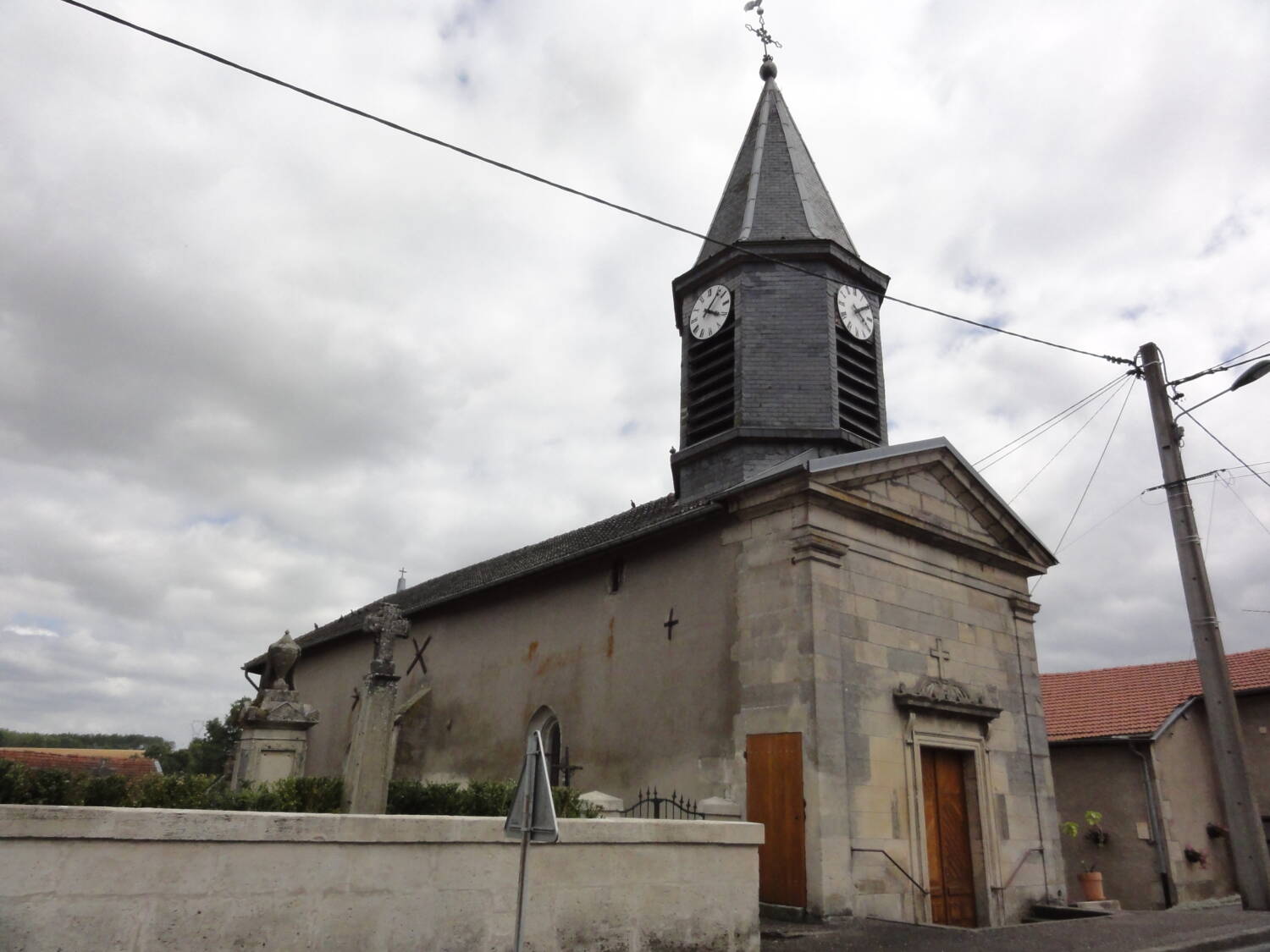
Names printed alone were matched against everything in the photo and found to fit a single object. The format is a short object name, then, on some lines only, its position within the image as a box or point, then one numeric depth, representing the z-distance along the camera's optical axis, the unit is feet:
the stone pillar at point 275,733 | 35.81
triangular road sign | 17.30
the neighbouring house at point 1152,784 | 54.85
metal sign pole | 16.53
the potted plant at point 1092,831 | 54.34
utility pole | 31.27
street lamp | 34.91
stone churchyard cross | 27.17
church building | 33.63
